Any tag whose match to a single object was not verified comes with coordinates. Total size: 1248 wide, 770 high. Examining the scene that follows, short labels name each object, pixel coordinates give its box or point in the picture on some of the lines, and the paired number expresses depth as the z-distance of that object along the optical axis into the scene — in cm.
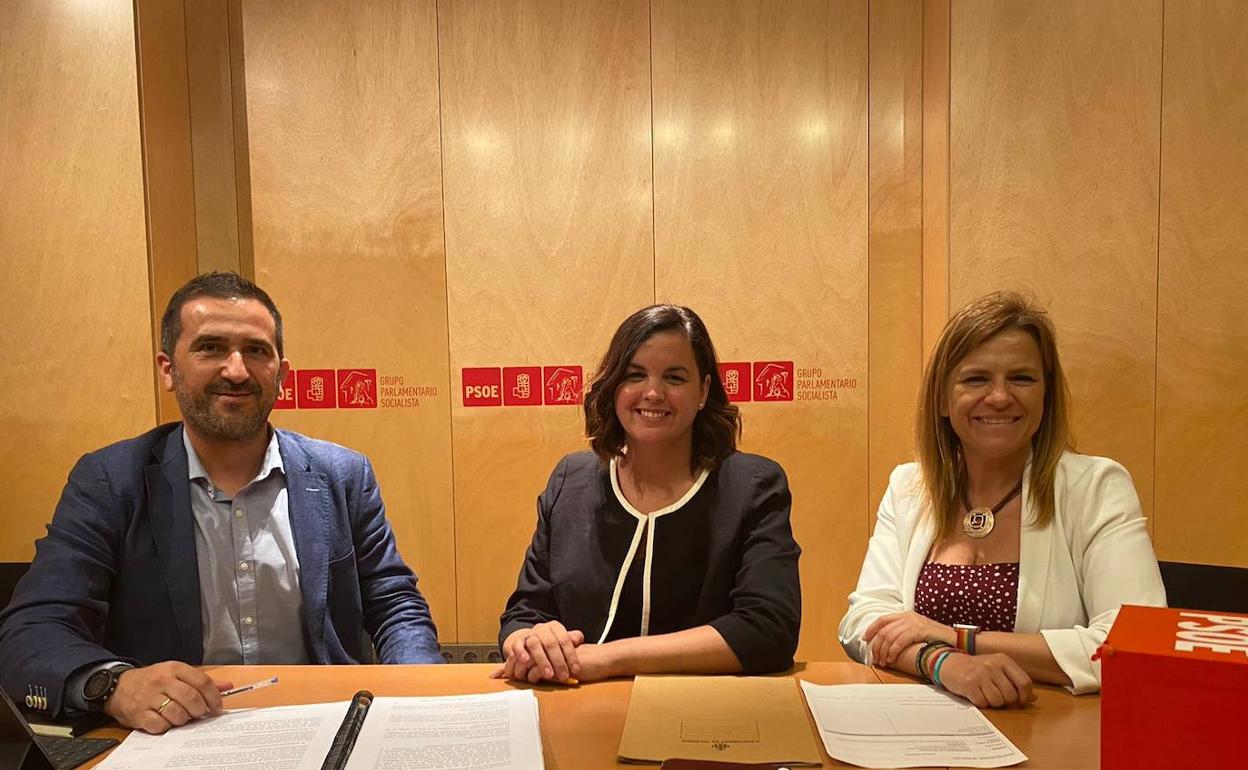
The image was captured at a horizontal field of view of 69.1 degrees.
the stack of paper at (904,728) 131
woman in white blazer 180
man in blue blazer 195
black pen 129
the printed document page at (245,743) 132
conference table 135
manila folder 134
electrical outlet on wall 412
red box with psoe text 99
